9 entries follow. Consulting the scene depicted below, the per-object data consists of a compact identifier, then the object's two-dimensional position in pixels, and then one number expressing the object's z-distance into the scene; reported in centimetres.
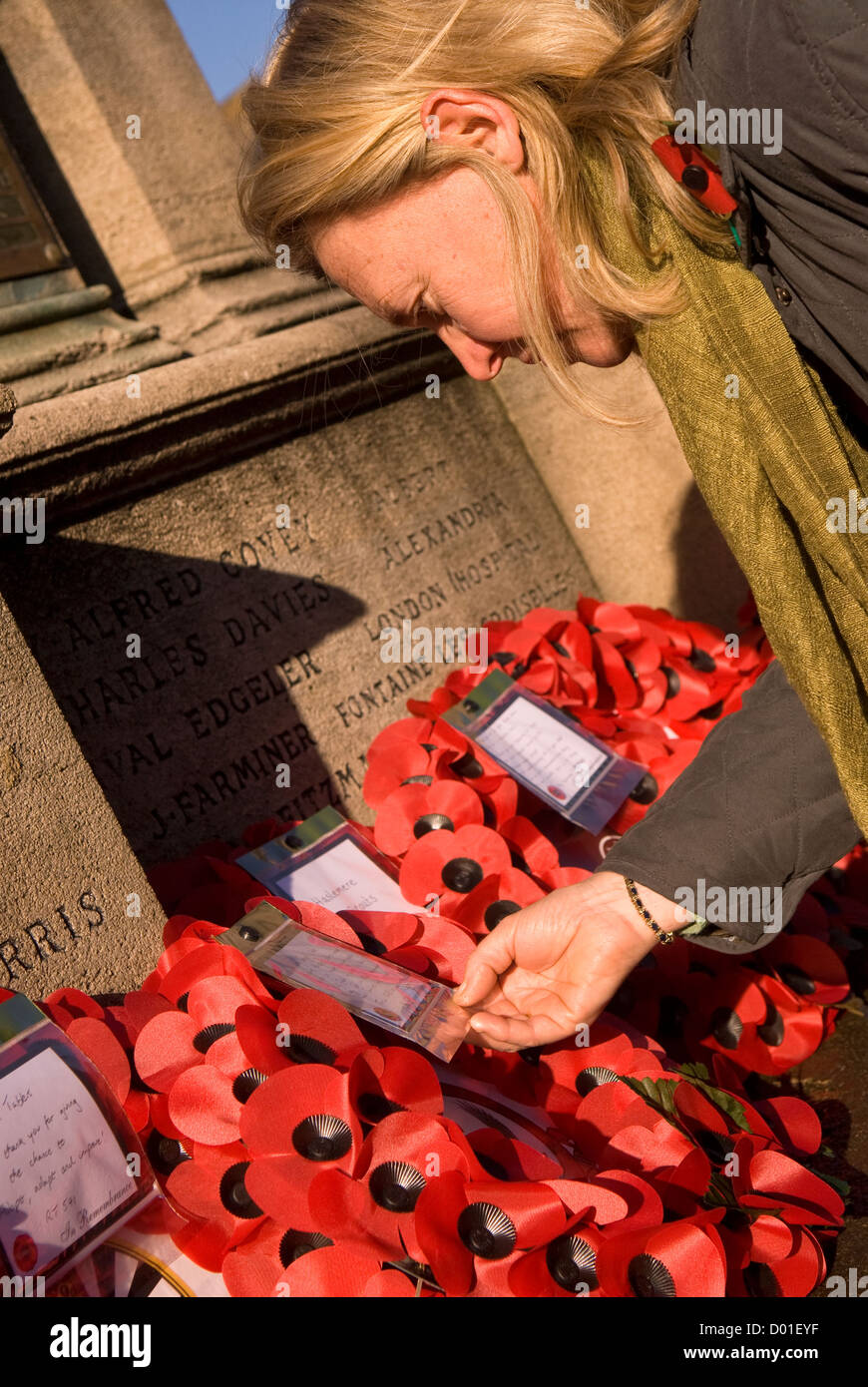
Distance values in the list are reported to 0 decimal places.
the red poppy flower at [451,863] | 69
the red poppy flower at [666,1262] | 49
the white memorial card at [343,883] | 69
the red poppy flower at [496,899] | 67
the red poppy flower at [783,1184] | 56
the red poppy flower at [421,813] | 73
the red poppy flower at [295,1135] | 50
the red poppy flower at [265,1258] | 50
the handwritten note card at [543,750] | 75
